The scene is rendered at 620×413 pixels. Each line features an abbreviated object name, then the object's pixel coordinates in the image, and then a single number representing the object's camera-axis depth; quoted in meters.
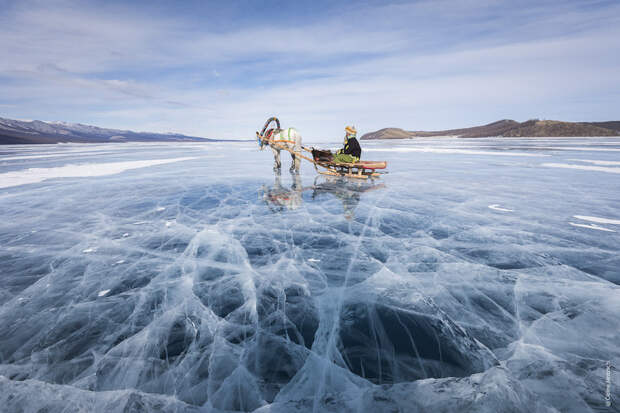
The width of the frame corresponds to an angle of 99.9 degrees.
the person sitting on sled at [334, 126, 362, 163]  10.52
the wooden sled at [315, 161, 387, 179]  10.32
